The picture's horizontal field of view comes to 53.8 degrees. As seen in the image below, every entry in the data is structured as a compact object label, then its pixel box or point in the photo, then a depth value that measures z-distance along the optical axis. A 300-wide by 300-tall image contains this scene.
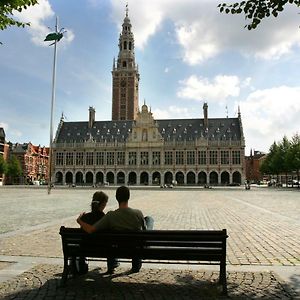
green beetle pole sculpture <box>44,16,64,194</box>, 27.62
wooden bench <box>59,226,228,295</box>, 4.40
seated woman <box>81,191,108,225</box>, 5.14
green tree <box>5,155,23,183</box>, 65.85
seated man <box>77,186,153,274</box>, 4.72
